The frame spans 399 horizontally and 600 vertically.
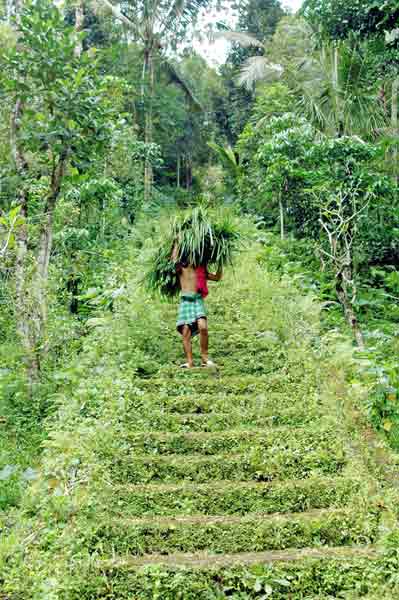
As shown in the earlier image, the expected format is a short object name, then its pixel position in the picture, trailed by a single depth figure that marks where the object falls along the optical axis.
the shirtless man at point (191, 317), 5.59
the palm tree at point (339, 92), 9.55
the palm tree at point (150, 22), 15.44
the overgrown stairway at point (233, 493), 2.96
